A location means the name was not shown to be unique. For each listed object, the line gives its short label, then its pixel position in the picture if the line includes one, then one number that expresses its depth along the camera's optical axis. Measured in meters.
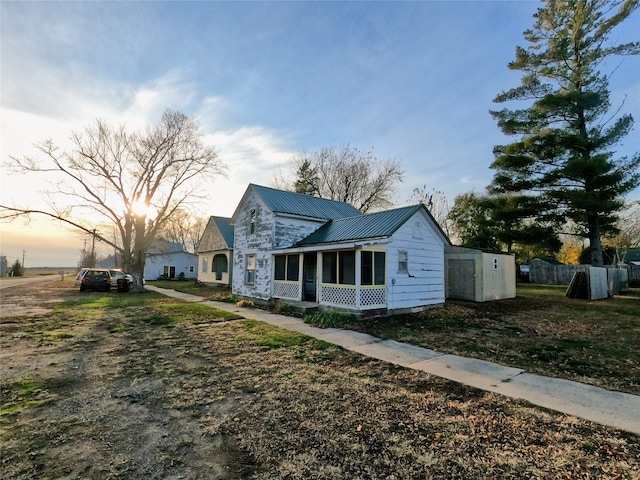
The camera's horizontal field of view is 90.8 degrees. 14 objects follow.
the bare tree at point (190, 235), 57.02
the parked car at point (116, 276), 25.16
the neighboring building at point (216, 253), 26.75
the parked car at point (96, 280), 22.38
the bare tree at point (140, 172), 22.55
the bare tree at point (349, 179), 34.88
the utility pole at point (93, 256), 55.42
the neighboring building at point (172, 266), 39.62
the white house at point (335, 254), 11.79
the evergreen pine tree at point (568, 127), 19.23
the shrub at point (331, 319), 10.38
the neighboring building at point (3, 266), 46.33
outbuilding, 16.50
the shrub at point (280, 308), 13.28
